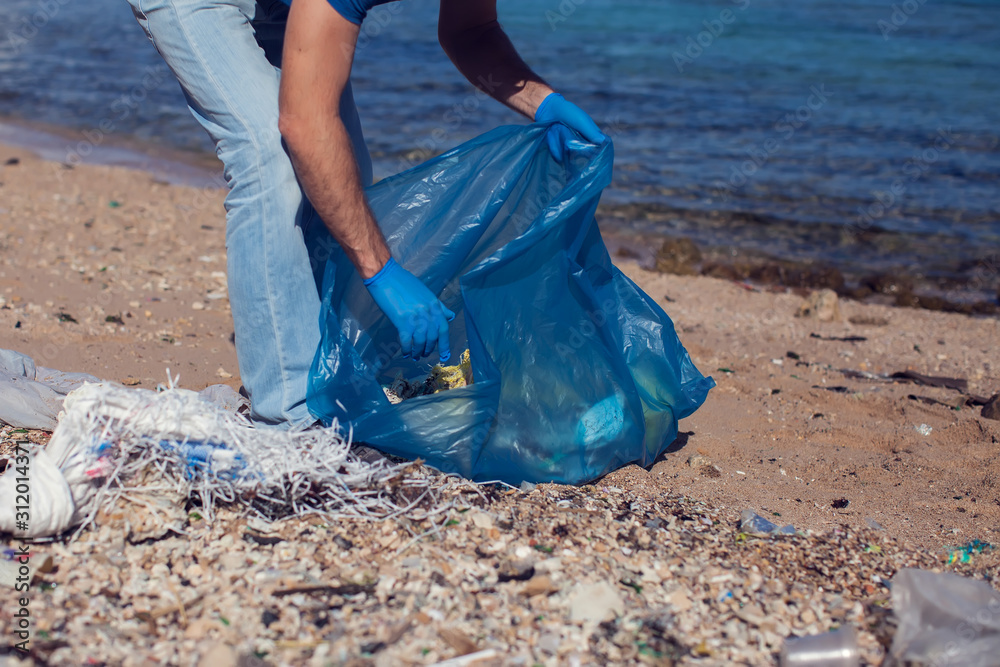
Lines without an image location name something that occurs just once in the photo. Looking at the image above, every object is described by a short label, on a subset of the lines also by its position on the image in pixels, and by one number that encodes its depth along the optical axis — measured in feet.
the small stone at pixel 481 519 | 5.86
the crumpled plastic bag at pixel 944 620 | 4.57
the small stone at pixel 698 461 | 7.59
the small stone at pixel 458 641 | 4.65
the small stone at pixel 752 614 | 5.06
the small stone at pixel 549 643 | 4.71
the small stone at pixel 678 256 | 16.63
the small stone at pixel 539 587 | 5.16
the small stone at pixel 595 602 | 4.99
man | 5.70
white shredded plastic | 5.36
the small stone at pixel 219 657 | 4.44
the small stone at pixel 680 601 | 5.15
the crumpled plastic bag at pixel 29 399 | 6.81
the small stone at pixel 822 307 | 13.55
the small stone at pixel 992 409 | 9.12
